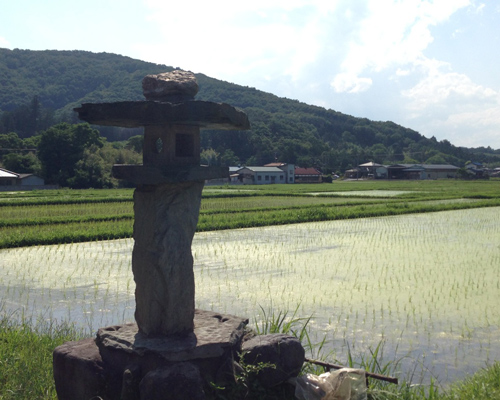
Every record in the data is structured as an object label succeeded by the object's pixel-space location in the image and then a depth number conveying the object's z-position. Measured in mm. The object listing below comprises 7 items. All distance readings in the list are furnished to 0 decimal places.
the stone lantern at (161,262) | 3881
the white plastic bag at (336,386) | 3734
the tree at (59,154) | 44188
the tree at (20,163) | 48344
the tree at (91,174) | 42469
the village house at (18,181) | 40822
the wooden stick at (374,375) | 3793
